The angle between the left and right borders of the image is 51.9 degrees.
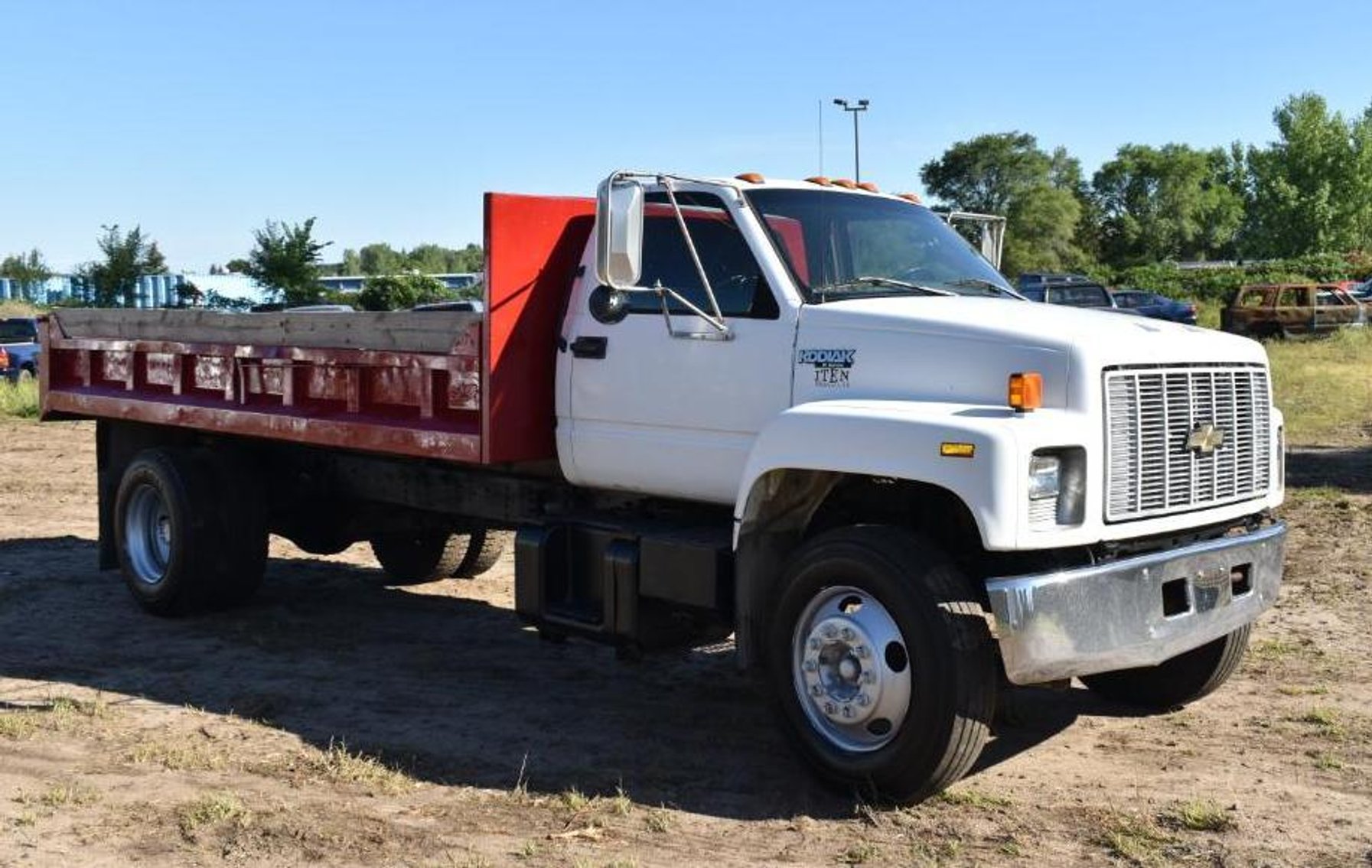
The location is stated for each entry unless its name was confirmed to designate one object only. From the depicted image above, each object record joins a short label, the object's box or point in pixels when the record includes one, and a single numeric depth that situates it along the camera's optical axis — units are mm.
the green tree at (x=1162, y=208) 95500
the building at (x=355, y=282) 51969
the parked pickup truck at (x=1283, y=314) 34031
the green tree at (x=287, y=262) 39625
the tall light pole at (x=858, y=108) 43844
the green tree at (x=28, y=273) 63000
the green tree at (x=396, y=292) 40250
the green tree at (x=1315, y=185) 78062
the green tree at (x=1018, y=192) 81812
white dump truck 4816
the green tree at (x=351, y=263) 104250
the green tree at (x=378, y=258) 100469
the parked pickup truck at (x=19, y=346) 26969
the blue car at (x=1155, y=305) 36219
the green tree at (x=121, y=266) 40344
